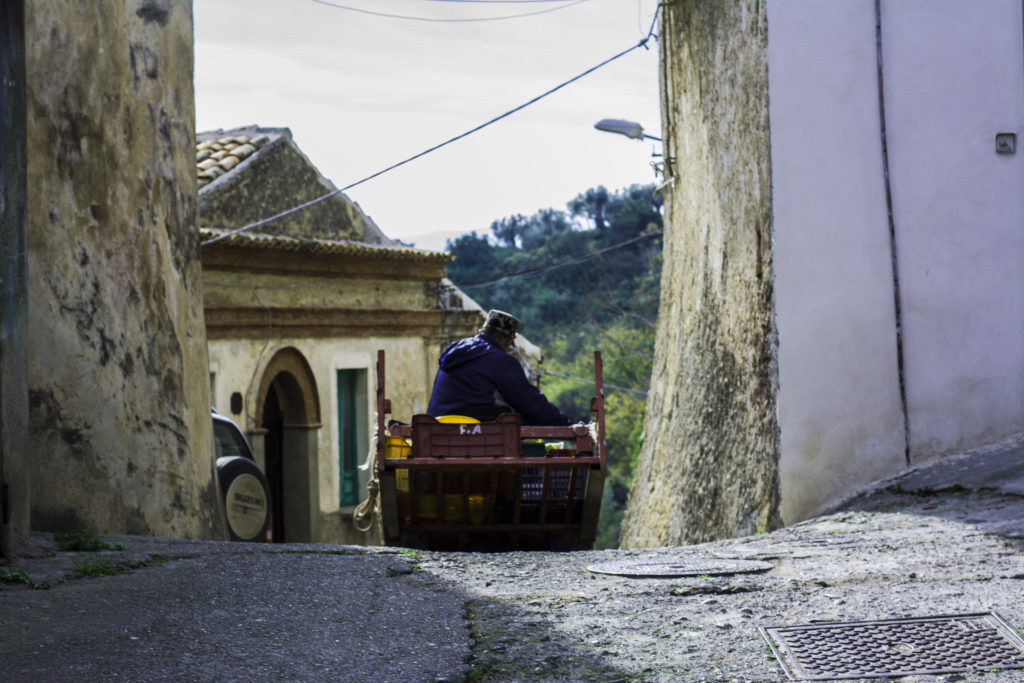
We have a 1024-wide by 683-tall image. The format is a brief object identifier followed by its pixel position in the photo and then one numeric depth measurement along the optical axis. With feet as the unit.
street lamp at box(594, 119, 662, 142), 53.36
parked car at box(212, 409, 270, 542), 31.14
